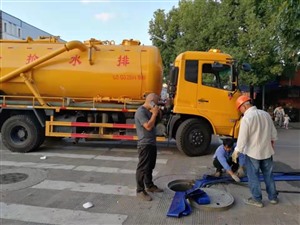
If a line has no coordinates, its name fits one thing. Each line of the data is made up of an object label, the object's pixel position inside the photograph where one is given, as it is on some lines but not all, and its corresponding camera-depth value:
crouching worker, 5.20
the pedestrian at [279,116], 16.75
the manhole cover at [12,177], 5.19
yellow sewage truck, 7.11
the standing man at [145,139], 4.41
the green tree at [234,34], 15.06
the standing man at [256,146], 4.10
